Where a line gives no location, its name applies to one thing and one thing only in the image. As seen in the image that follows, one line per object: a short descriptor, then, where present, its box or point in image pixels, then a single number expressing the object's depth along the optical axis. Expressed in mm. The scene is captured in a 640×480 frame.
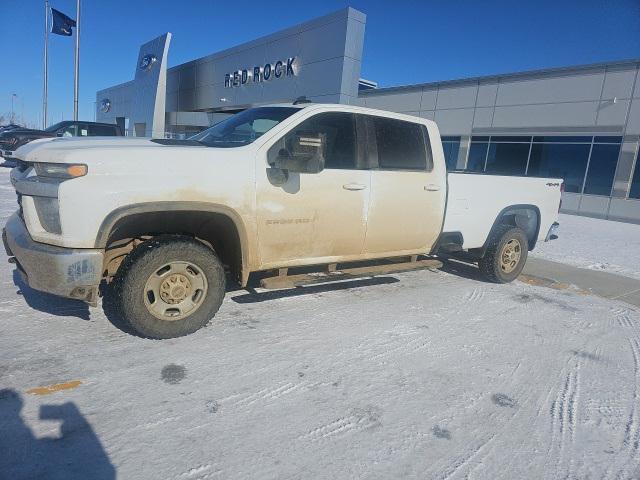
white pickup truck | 2936
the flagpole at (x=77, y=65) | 23422
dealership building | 16578
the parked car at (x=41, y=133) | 14664
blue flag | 24766
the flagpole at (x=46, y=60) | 30070
